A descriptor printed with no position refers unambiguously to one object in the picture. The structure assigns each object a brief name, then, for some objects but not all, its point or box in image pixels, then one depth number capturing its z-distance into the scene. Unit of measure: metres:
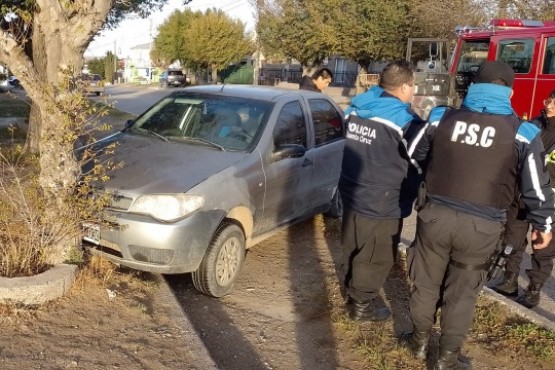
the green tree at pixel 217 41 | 43.25
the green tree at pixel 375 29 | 25.77
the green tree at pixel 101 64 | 52.91
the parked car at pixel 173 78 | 44.72
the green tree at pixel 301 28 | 28.62
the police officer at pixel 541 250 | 4.52
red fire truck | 10.05
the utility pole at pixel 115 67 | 62.76
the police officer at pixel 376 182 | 3.79
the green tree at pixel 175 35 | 49.16
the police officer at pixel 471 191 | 3.09
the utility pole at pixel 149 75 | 60.55
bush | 3.67
